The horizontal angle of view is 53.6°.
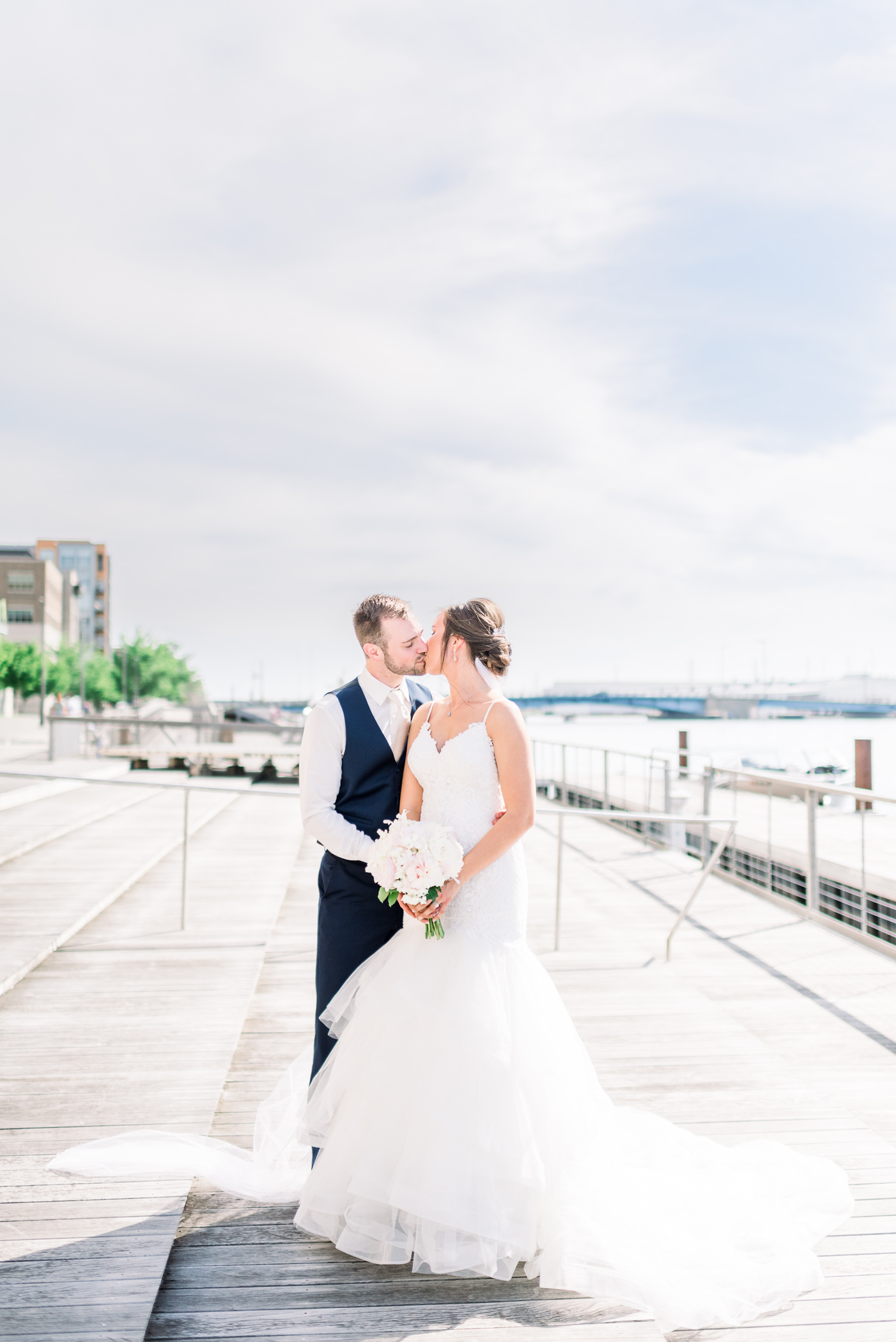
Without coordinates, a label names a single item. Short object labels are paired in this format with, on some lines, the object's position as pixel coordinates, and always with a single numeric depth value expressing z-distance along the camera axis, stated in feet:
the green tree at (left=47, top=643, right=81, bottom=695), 208.64
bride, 7.73
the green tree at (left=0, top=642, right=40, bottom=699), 177.58
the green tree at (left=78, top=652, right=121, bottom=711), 239.30
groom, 9.14
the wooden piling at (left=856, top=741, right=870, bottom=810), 55.16
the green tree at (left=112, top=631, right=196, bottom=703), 246.88
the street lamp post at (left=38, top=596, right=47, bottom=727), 171.22
